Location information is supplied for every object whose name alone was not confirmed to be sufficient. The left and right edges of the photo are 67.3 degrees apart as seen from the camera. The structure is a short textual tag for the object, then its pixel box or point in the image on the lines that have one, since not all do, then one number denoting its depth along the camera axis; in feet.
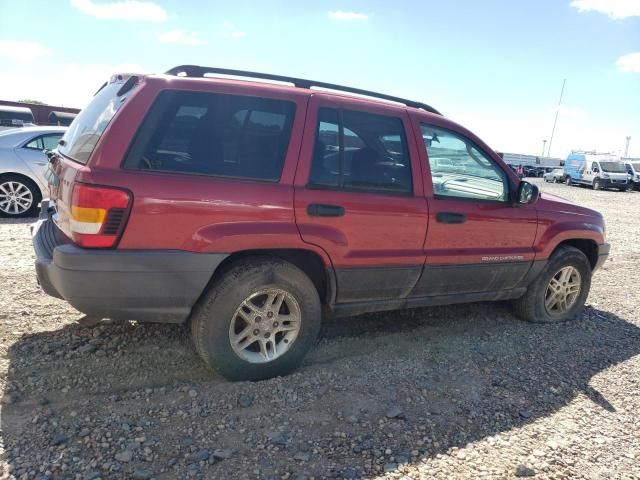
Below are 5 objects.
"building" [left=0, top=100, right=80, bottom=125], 69.57
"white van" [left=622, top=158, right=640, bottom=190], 96.68
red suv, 8.82
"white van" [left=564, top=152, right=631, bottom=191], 94.89
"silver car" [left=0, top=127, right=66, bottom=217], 24.53
